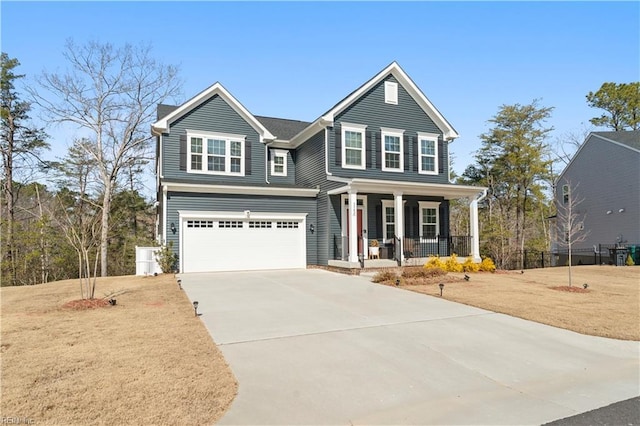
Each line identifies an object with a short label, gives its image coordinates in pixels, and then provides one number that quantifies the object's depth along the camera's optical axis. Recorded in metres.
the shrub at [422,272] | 12.34
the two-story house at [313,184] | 15.34
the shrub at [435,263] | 14.54
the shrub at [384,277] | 12.06
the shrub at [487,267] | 15.39
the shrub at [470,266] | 15.23
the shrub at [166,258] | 14.41
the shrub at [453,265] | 14.95
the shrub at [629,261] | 19.60
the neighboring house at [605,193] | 21.67
